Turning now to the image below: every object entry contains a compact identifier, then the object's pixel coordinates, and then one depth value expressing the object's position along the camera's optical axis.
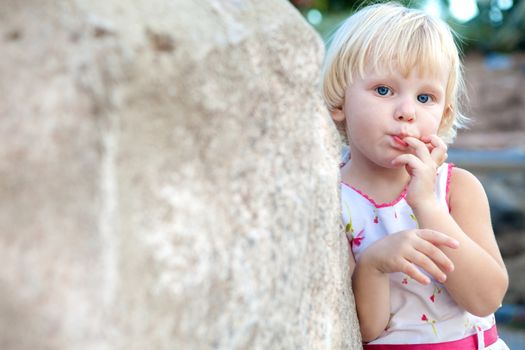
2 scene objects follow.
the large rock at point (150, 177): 0.90
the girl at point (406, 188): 1.22
